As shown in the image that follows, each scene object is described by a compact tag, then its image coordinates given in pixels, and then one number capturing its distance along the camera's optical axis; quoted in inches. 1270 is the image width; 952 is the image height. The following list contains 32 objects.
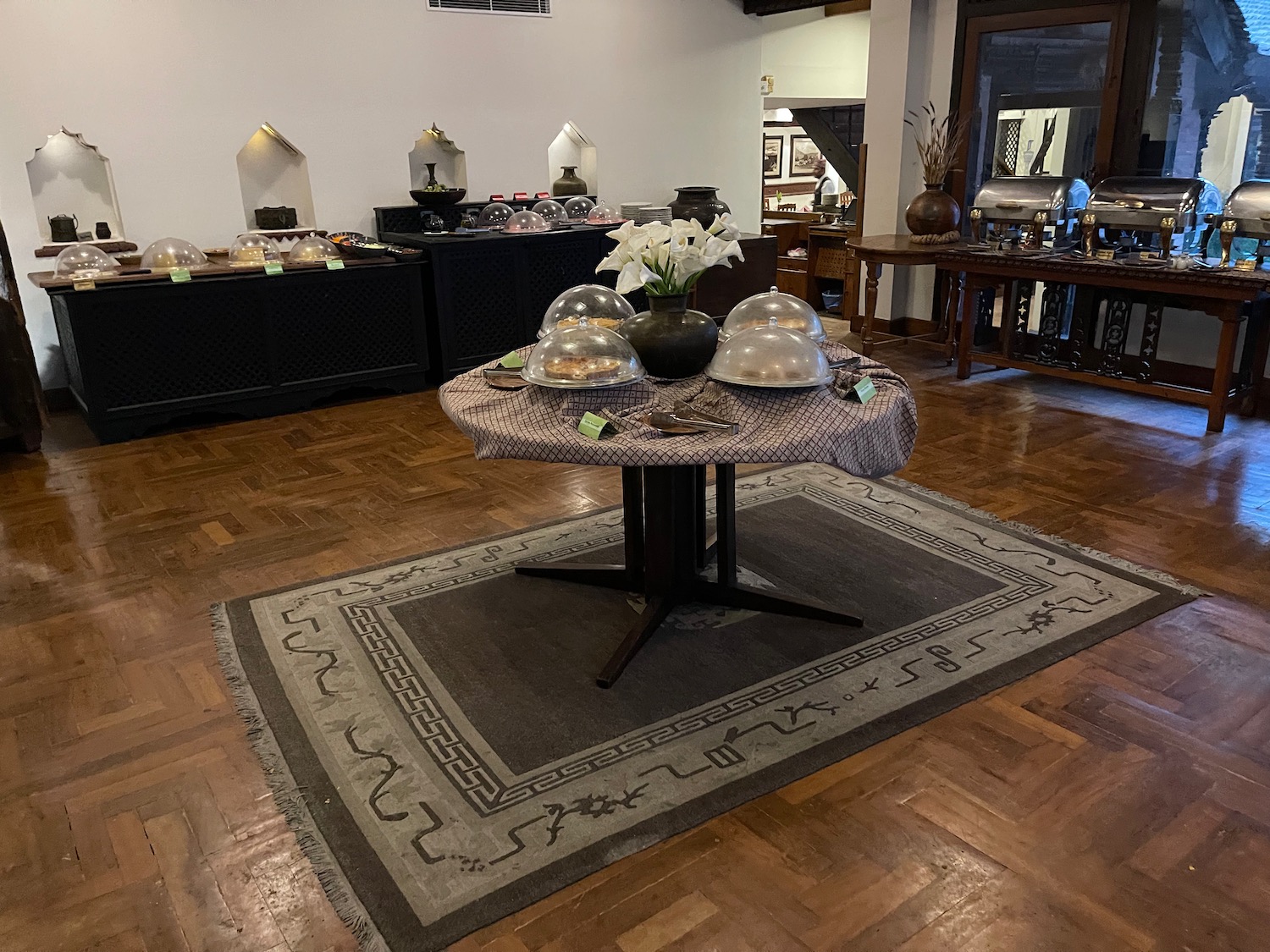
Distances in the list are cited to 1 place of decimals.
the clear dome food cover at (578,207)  247.1
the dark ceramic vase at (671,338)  100.5
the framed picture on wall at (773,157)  394.3
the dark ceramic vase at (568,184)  260.1
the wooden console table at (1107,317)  168.6
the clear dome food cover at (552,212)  236.1
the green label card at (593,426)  87.6
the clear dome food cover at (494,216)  230.2
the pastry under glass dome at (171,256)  187.3
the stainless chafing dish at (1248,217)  166.1
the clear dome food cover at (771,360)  93.0
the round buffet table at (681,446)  86.3
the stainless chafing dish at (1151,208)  176.6
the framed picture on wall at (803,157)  400.7
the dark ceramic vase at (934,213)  221.0
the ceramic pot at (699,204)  239.8
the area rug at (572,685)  76.0
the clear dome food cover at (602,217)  242.2
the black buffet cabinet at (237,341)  178.2
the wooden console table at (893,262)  209.6
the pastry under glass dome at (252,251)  192.7
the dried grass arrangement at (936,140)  225.3
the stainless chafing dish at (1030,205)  199.3
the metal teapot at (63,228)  197.6
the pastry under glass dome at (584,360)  94.4
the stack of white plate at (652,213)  249.3
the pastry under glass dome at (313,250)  201.0
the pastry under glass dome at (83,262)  181.0
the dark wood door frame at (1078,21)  199.5
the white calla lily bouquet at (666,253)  97.2
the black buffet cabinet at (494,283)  214.7
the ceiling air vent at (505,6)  233.8
